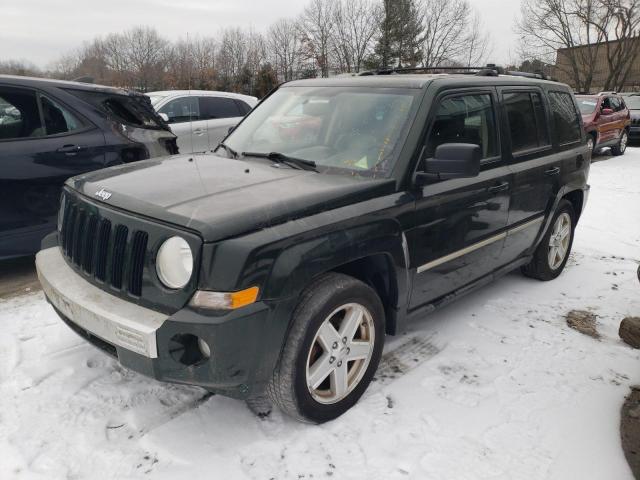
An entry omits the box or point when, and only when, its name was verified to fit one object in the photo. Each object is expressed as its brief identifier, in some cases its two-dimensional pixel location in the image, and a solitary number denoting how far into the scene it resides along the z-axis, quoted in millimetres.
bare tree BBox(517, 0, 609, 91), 32281
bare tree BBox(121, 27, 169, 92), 36719
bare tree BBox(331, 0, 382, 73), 39219
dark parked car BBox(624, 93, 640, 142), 17453
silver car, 8430
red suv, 13453
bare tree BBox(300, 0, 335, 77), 39656
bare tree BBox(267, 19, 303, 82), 40094
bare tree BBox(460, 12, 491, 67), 41406
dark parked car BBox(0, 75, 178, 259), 4426
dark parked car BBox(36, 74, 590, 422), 2254
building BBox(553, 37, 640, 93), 34438
